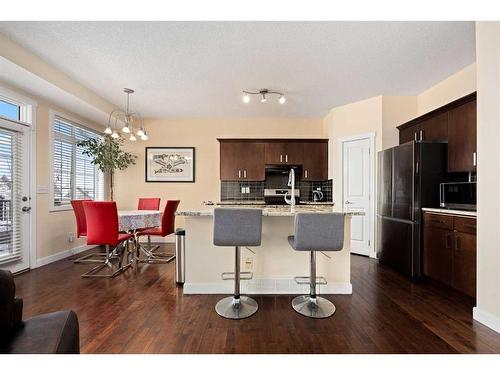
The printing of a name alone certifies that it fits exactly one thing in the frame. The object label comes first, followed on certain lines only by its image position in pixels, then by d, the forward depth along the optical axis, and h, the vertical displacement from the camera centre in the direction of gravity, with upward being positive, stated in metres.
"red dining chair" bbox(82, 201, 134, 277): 3.21 -0.48
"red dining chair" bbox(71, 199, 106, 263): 3.64 -0.48
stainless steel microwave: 2.84 -0.08
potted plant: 4.46 +0.60
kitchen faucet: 2.83 +0.04
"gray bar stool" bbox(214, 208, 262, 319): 2.21 -0.36
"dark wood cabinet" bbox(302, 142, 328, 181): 5.23 +0.64
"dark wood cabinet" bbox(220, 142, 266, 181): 5.23 +0.58
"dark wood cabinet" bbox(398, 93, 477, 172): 2.72 +0.69
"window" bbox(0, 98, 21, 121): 3.13 +0.98
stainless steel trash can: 2.96 -0.93
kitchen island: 2.71 -0.82
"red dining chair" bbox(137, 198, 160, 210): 4.68 -0.32
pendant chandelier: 3.78 +1.29
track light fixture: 3.82 +1.46
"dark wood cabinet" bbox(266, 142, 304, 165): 5.23 +0.69
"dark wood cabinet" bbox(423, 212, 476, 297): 2.48 -0.68
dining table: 3.48 -0.50
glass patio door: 3.14 -0.13
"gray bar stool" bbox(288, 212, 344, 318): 2.18 -0.39
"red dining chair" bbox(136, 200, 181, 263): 3.88 -0.68
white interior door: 4.23 +0.02
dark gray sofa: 1.08 -0.67
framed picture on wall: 5.34 +0.48
